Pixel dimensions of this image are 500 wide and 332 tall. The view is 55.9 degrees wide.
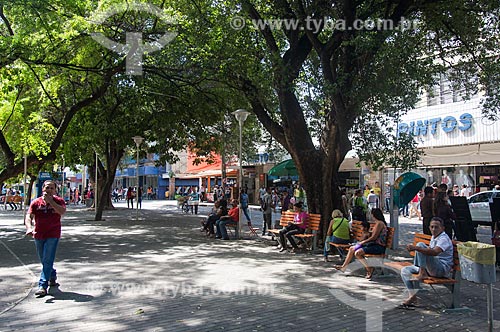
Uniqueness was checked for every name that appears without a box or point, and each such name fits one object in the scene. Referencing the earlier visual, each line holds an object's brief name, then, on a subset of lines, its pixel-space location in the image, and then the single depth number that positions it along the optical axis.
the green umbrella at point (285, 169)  16.52
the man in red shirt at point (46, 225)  7.11
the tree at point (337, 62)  10.41
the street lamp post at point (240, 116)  14.99
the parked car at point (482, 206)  17.61
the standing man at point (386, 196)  26.47
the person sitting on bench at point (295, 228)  11.61
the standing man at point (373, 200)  21.84
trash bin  5.08
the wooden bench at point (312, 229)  11.35
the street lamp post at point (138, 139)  20.97
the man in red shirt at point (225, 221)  14.62
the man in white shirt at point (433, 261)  6.36
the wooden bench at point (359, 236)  8.53
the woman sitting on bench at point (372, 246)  8.31
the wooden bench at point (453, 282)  6.28
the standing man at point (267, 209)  16.19
